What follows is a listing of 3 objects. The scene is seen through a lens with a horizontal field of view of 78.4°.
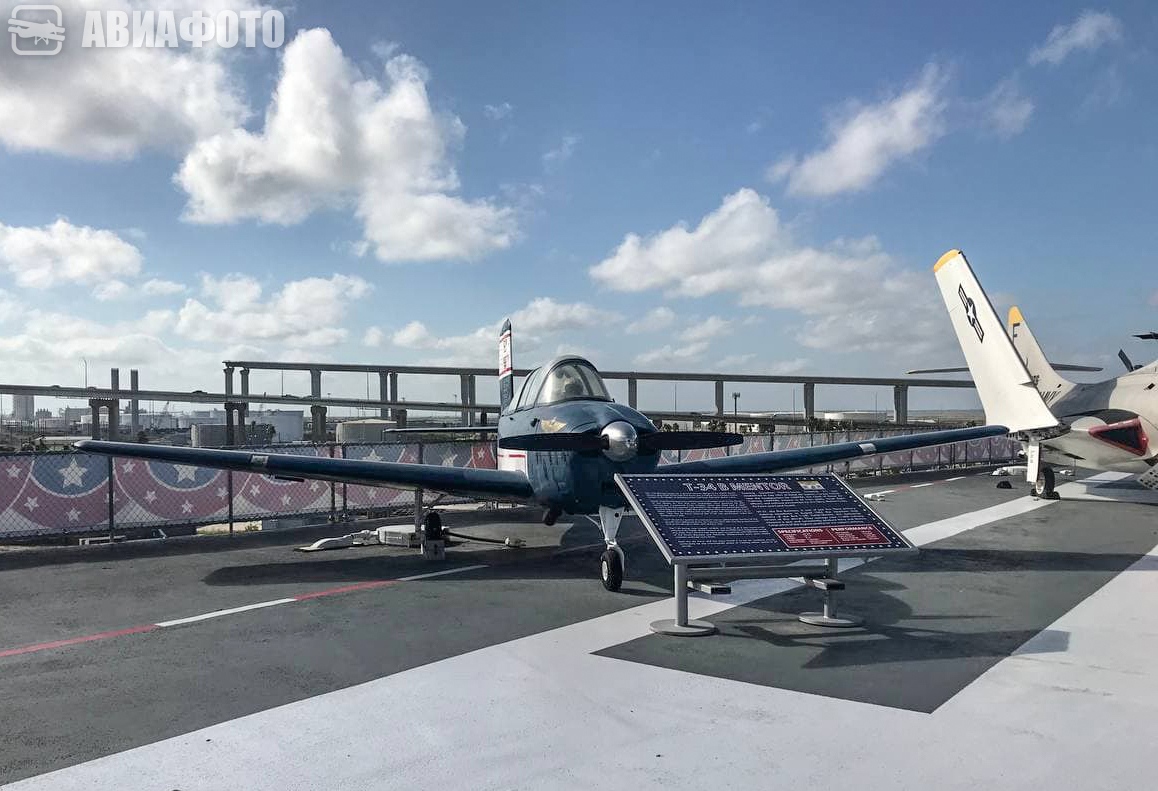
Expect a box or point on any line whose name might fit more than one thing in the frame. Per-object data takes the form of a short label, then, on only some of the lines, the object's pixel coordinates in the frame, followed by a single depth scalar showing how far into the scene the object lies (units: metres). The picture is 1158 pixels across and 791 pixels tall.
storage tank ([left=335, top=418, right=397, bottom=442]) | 43.06
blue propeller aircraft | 8.62
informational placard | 6.40
